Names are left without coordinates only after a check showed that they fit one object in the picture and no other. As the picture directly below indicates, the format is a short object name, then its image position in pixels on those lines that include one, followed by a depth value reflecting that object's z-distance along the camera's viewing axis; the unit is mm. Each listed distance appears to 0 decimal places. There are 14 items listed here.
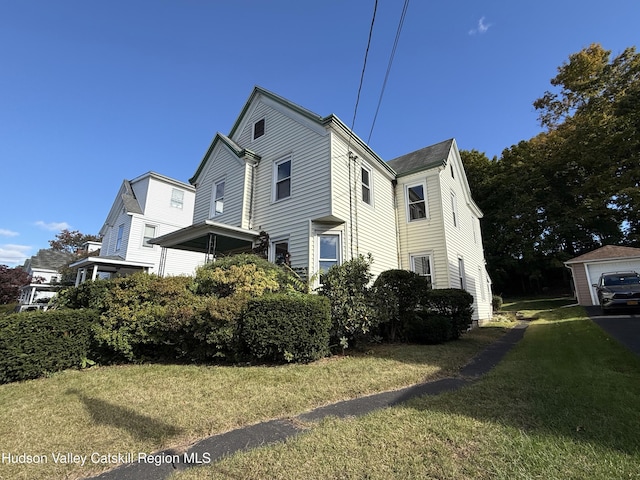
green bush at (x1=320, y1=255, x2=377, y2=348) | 6938
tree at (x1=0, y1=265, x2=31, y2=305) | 23162
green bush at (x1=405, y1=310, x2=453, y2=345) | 8336
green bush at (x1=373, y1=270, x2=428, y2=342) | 7867
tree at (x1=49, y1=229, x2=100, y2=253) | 50031
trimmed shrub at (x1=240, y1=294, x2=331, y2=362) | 5871
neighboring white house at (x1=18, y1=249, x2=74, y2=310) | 26775
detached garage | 18456
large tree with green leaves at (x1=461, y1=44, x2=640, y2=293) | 20578
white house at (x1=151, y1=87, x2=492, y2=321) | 10156
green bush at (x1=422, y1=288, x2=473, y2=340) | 9102
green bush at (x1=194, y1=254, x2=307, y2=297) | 7484
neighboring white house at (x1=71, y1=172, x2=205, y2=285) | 20197
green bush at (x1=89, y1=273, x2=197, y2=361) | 6270
